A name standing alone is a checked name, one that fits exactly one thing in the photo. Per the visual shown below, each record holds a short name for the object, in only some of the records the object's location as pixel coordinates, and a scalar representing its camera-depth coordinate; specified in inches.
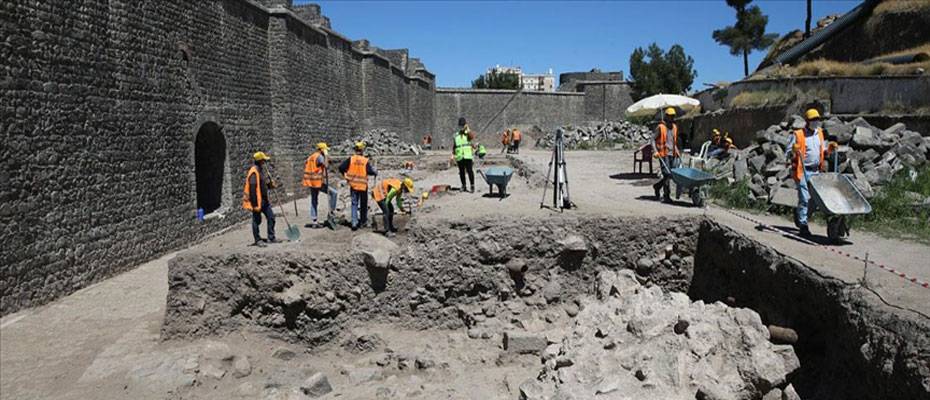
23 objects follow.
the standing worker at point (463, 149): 458.3
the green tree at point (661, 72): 1867.6
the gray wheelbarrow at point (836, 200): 260.2
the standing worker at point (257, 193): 349.1
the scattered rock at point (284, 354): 303.4
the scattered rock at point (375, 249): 314.5
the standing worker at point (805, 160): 279.4
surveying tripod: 359.9
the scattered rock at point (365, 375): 274.8
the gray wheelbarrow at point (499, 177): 427.2
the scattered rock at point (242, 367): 279.8
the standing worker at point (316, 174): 416.8
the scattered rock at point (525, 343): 287.7
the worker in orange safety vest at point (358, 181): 374.6
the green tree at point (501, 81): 2566.4
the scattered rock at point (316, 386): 258.3
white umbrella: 658.6
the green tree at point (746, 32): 1514.5
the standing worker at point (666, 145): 409.1
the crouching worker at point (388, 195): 345.4
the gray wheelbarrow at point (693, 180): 364.2
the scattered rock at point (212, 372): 271.4
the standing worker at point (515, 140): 1101.1
